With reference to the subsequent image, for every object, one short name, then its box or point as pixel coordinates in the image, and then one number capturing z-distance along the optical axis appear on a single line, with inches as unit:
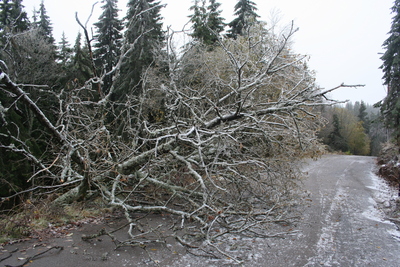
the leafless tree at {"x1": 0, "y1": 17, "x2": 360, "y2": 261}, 182.5
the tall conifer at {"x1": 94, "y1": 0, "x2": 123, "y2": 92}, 802.8
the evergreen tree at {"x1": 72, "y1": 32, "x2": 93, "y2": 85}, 677.3
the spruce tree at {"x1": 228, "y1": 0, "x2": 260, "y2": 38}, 787.6
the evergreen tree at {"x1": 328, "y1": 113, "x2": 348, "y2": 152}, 1481.3
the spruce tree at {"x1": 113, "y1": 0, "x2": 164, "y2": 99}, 593.3
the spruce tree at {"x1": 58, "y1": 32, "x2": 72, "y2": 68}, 742.2
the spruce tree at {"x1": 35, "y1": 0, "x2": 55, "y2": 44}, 823.7
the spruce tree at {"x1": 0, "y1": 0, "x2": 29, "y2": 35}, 614.5
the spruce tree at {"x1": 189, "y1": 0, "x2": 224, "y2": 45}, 678.0
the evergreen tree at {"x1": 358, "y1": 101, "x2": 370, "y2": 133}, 1905.0
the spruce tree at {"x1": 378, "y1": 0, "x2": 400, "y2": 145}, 676.1
